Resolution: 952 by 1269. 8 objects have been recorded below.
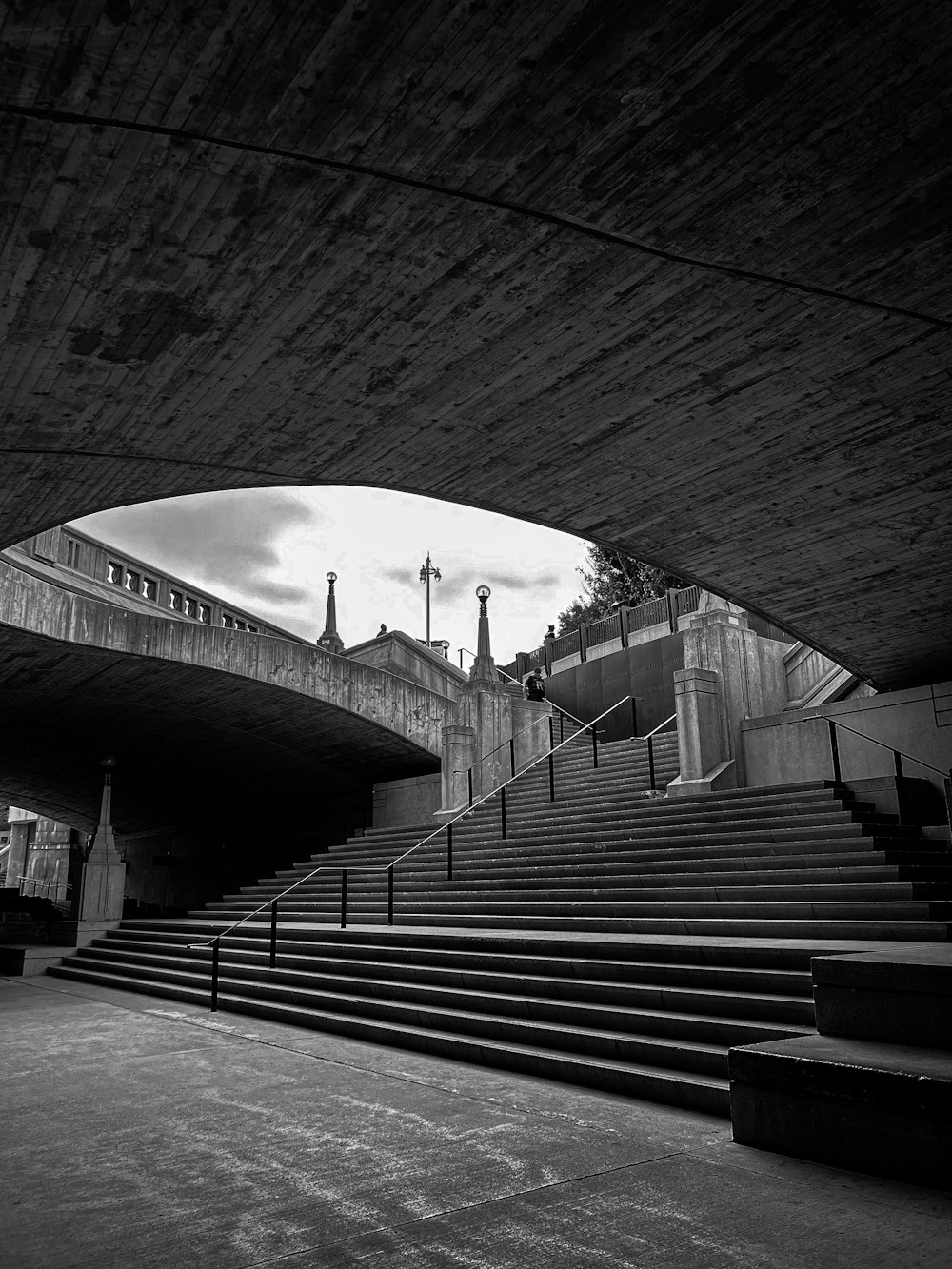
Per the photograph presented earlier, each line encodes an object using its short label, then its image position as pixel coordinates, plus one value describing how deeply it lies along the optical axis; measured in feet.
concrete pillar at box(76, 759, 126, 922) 58.95
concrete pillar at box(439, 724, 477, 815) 64.13
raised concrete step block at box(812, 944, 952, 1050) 14.20
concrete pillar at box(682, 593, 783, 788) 49.83
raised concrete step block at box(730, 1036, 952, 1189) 12.32
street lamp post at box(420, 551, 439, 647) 170.40
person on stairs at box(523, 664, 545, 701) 79.41
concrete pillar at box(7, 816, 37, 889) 128.77
